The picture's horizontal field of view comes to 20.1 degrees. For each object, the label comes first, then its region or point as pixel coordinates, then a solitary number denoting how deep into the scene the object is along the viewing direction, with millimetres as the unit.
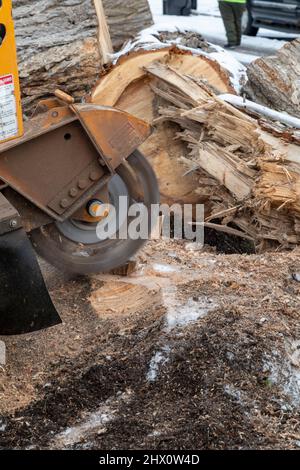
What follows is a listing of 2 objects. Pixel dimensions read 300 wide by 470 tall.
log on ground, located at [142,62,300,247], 5578
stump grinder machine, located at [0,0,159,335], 4105
